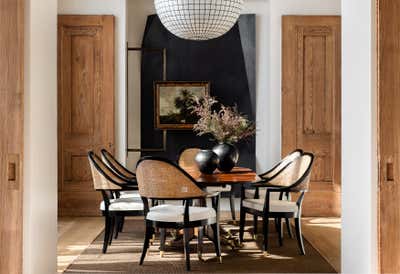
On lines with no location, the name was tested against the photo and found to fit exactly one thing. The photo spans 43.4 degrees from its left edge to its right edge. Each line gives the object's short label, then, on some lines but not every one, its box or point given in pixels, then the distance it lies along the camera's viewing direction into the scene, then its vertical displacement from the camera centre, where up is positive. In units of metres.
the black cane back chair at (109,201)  4.70 -0.59
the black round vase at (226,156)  5.02 -0.16
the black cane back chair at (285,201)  4.71 -0.60
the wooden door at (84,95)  6.84 +0.62
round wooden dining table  4.30 -0.34
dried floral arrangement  5.14 +0.13
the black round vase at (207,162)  4.76 -0.21
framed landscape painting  7.20 +0.56
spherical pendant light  4.73 +1.19
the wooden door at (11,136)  2.88 +0.03
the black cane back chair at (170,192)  4.10 -0.43
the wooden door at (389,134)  2.86 +0.03
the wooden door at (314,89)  6.82 +0.68
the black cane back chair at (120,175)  5.21 -0.39
